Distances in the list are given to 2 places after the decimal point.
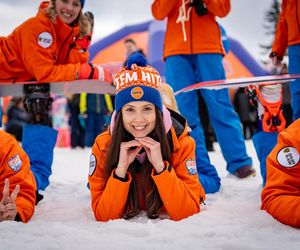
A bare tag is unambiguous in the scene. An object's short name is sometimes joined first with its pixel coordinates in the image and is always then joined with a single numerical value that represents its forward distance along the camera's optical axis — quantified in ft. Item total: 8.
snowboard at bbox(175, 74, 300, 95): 7.72
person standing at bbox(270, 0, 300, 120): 9.13
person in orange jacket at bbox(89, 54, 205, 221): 6.24
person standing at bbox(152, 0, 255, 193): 10.02
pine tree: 73.00
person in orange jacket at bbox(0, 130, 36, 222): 6.16
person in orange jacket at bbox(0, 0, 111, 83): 9.04
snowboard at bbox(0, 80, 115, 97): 9.74
